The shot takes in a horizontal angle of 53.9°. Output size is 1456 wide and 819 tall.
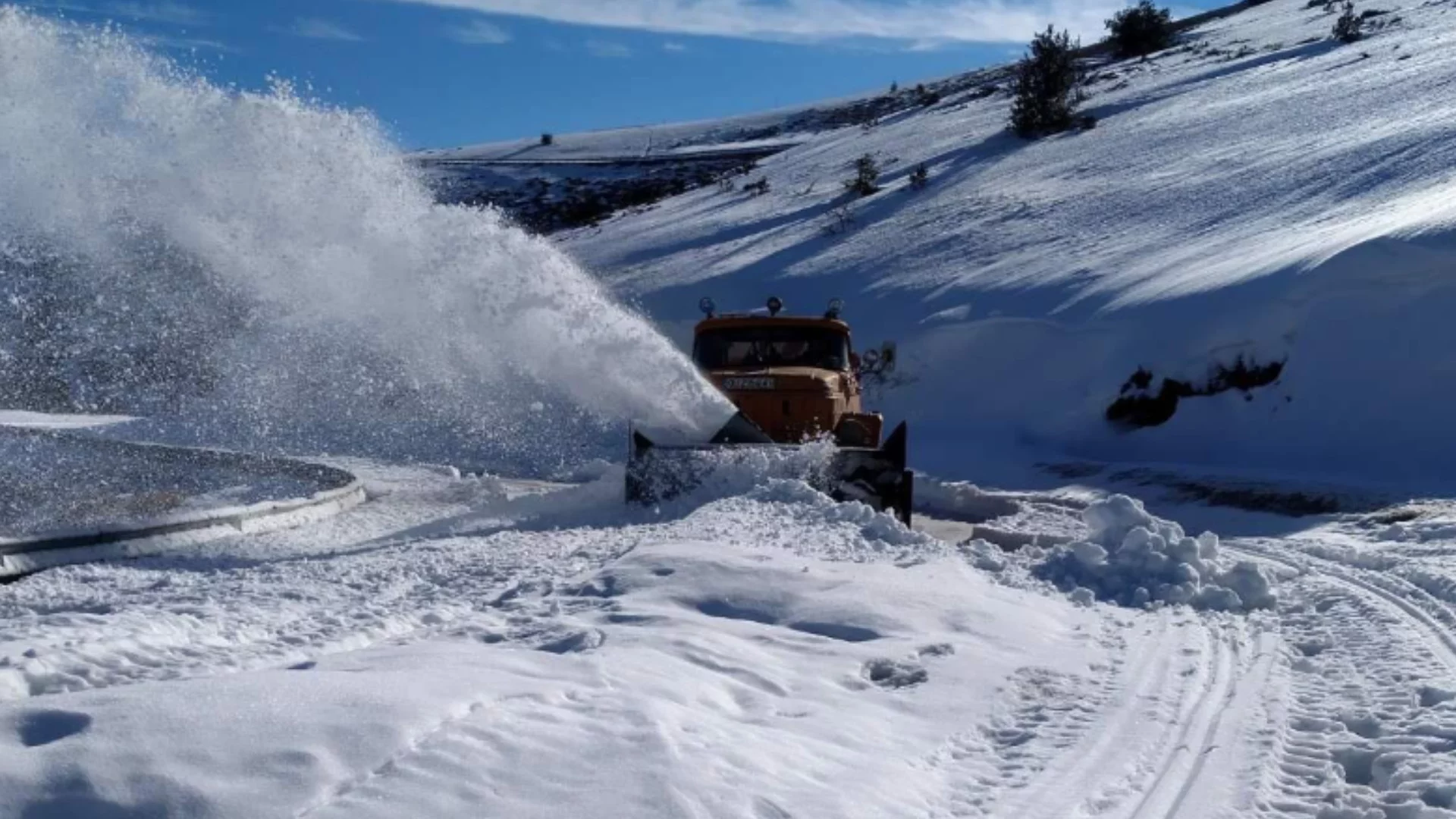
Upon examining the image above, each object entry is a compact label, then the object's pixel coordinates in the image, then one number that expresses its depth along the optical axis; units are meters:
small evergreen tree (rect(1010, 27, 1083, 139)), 39.41
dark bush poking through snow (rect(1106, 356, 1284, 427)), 19.20
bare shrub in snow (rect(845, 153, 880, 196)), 37.81
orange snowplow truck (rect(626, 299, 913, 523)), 12.66
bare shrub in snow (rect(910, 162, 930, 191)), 37.12
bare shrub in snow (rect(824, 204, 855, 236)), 34.69
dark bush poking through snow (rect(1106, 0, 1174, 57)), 54.81
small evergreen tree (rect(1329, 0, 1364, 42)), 44.94
